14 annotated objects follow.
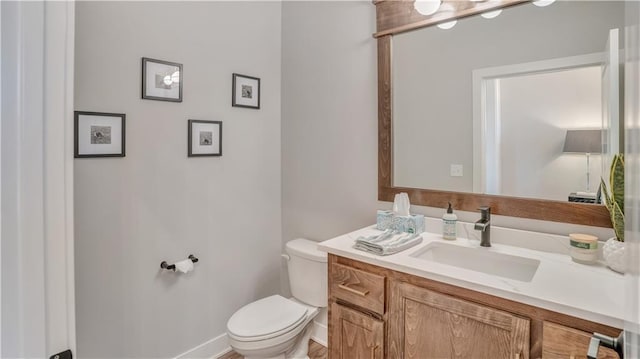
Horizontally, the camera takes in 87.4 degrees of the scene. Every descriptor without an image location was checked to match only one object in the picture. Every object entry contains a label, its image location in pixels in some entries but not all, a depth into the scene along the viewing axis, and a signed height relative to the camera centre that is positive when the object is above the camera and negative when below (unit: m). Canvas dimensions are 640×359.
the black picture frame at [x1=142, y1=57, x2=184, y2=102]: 1.76 +0.57
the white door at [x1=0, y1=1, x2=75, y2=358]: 0.54 +0.01
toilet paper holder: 1.88 -0.48
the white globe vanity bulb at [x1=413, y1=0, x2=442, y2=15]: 1.65 +0.86
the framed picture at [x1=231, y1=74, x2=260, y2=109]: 2.18 +0.60
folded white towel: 1.37 -0.27
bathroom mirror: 1.32 +0.35
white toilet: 1.66 -0.74
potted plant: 1.11 -0.12
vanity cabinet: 0.94 -0.47
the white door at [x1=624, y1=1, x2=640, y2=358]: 0.40 +0.00
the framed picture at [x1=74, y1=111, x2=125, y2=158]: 1.55 +0.23
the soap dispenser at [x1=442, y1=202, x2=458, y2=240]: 1.56 -0.21
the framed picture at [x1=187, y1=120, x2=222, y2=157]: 1.97 +0.26
